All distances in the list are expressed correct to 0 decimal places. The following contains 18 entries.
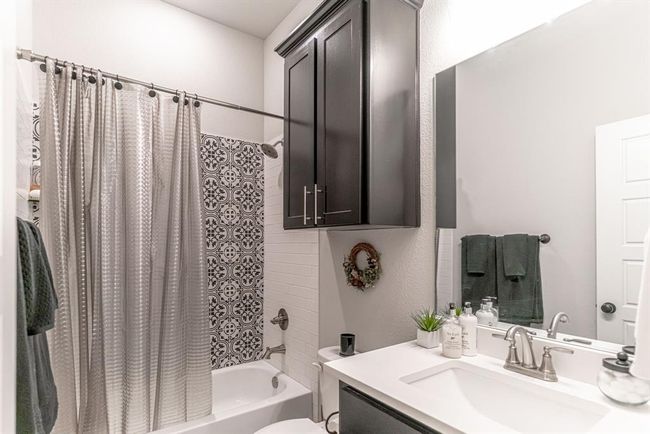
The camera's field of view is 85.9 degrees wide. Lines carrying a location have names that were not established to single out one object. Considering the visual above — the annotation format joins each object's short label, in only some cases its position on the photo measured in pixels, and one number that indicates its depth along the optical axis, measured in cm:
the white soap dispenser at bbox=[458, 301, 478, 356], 118
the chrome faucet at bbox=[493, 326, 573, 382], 98
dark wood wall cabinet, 129
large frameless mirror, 91
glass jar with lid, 79
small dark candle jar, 160
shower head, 230
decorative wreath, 166
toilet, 156
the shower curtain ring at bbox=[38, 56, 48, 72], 155
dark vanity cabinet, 84
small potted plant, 127
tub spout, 238
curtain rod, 97
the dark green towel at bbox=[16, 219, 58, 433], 76
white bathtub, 174
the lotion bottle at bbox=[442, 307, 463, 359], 117
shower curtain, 150
